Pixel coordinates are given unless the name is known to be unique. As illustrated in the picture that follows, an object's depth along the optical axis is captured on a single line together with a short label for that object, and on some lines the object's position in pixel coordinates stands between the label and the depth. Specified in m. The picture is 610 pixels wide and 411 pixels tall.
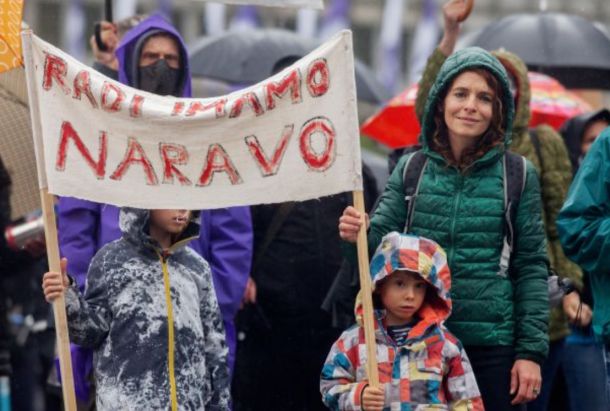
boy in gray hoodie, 14.48
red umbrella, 21.83
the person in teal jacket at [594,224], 14.23
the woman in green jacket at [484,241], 14.53
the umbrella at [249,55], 27.45
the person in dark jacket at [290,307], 18.34
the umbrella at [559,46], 26.44
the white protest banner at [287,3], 17.00
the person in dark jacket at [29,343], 23.30
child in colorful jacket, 14.17
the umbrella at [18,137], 17.66
